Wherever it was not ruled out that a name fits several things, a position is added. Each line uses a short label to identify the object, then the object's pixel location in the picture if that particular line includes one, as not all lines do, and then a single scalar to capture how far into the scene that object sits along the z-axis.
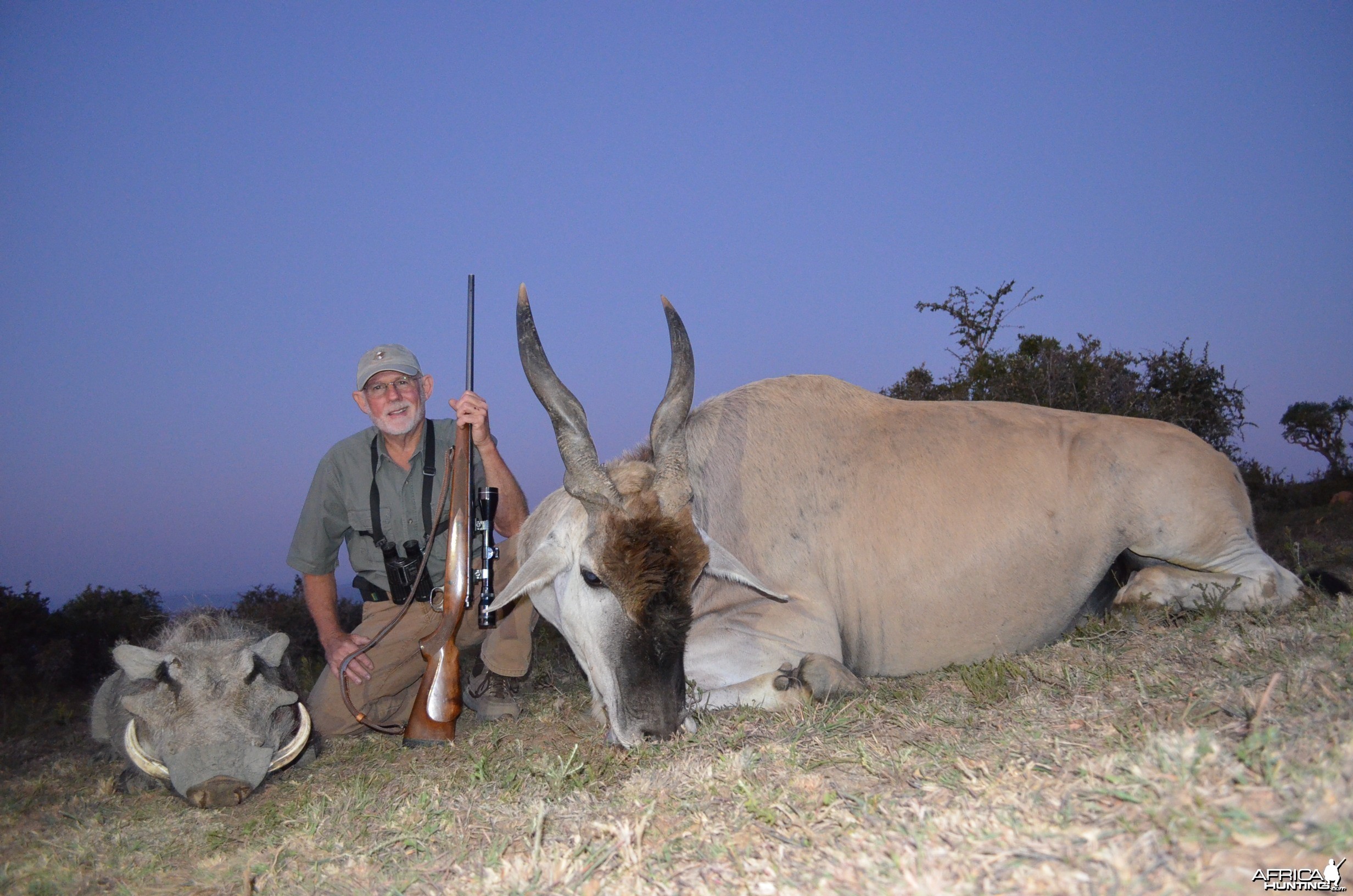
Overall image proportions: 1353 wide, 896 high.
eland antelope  3.89
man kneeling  5.24
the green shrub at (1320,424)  16.31
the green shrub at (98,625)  8.94
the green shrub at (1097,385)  10.90
